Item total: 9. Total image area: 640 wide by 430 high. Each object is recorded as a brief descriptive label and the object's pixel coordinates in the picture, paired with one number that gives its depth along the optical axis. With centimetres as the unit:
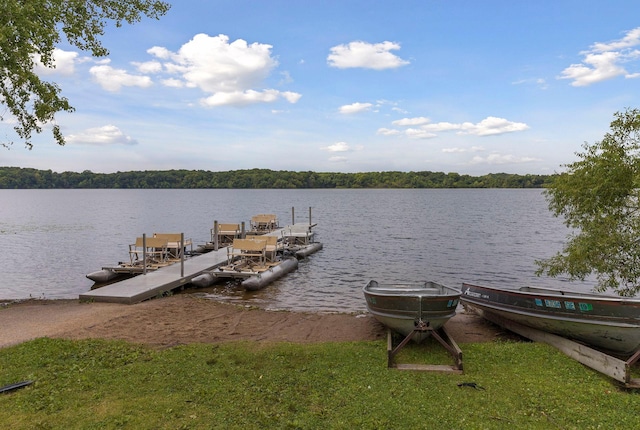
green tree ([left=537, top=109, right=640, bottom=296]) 1020
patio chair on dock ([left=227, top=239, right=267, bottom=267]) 2072
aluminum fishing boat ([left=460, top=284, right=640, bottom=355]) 838
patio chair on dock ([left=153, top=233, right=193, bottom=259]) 2230
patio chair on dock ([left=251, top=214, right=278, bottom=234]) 3684
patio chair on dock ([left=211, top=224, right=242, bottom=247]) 2986
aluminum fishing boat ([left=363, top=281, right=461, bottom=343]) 923
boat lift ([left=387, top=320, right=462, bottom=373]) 813
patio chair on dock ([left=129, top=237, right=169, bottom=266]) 2042
